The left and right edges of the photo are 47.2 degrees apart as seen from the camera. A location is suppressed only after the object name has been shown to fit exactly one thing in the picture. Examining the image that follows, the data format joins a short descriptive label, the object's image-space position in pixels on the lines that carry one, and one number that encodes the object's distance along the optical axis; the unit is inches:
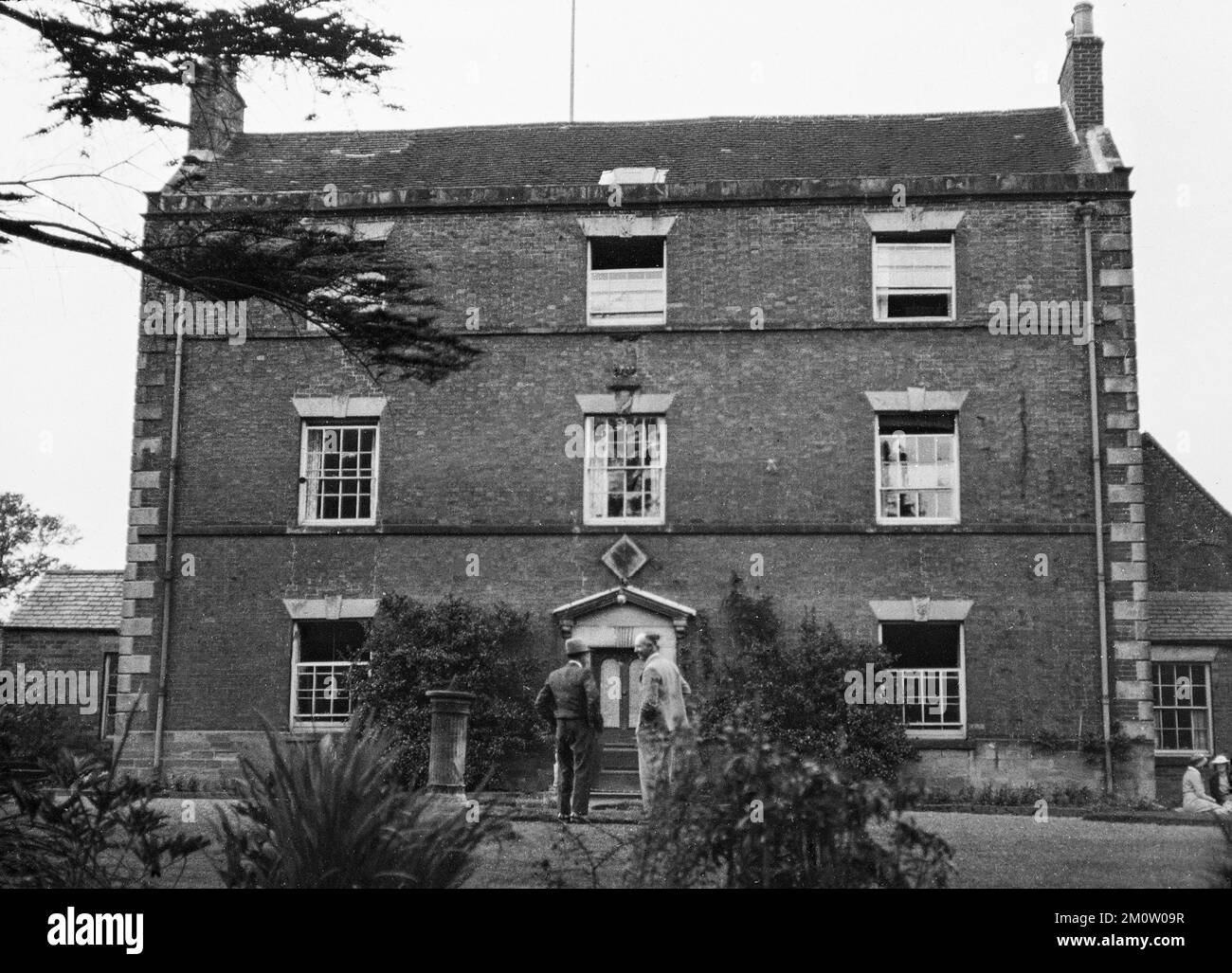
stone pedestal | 533.0
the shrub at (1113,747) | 756.6
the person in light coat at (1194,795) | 713.6
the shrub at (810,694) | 746.2
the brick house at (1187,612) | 908.6
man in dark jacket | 557.9
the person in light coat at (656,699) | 507.5
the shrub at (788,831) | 270.2
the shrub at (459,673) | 769.6
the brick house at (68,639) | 1138.0
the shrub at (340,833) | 278.4
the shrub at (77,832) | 281.1
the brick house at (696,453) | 781.3
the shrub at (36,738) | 312.0
